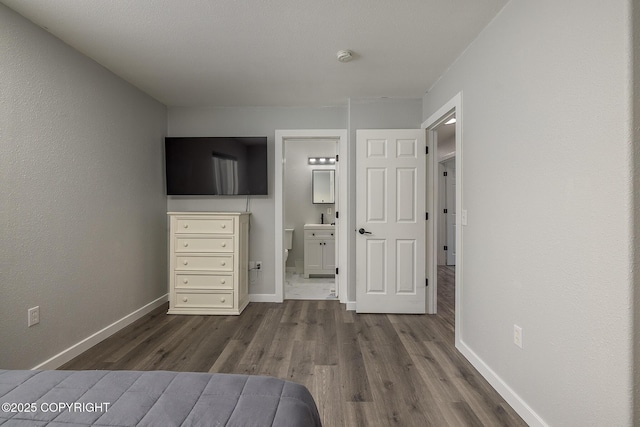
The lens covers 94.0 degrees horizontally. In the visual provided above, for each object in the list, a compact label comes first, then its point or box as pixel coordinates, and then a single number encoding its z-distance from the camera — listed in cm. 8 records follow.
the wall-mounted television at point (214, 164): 354
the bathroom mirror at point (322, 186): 536
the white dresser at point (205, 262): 320
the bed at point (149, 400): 78
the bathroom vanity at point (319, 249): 491
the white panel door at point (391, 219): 319
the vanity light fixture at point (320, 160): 538
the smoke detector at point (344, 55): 232
